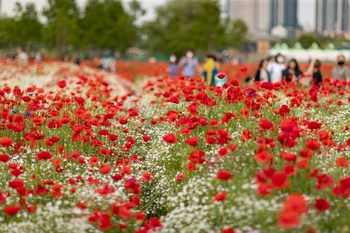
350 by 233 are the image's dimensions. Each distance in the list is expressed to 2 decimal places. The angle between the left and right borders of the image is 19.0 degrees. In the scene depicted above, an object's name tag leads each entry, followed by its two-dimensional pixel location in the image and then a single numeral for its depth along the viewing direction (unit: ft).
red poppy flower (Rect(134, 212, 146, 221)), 27.03
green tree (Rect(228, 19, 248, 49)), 478.51
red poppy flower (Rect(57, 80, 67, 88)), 45.83
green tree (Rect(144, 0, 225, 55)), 227.10
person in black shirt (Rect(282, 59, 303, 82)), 79.30
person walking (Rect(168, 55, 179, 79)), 110.97
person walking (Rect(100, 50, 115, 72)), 153.71
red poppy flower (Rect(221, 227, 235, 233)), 24.86
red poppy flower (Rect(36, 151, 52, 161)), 28.98
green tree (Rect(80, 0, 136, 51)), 298.74
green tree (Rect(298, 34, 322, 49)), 611.38
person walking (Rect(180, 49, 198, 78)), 104.43
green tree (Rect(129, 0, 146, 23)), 455.64
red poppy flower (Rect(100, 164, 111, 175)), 27.83
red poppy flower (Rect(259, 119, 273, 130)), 29.38
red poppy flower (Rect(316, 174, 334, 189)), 25.75
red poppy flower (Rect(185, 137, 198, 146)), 29.91
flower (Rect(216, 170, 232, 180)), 25.94
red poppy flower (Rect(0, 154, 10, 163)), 28.71
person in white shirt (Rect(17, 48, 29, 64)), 191.45
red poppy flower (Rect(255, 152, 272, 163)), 25.85
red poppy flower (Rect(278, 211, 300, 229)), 20.50
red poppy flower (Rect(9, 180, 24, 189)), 27.14
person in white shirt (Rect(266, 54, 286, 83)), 80.33
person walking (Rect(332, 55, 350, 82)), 75.19
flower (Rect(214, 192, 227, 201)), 25.94
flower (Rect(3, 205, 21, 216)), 25.93
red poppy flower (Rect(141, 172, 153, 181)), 30.81
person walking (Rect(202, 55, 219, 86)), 94.37
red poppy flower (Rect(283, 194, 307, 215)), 21.11
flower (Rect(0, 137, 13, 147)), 29.49
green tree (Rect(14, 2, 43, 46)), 317.27
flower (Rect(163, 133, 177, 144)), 30.11
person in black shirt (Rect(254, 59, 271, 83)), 78.09
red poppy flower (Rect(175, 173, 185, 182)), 32.72
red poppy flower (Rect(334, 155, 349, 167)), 27.22
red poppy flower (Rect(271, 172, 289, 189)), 23.59
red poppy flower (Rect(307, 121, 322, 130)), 29.57
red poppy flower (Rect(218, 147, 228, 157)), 27.33
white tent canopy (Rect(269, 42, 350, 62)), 266.90
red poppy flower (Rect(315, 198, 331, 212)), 25.07
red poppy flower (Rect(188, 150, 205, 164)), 29.92
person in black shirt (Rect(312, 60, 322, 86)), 75.99
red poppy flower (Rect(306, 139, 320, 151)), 26.89
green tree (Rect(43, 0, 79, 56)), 240.12
